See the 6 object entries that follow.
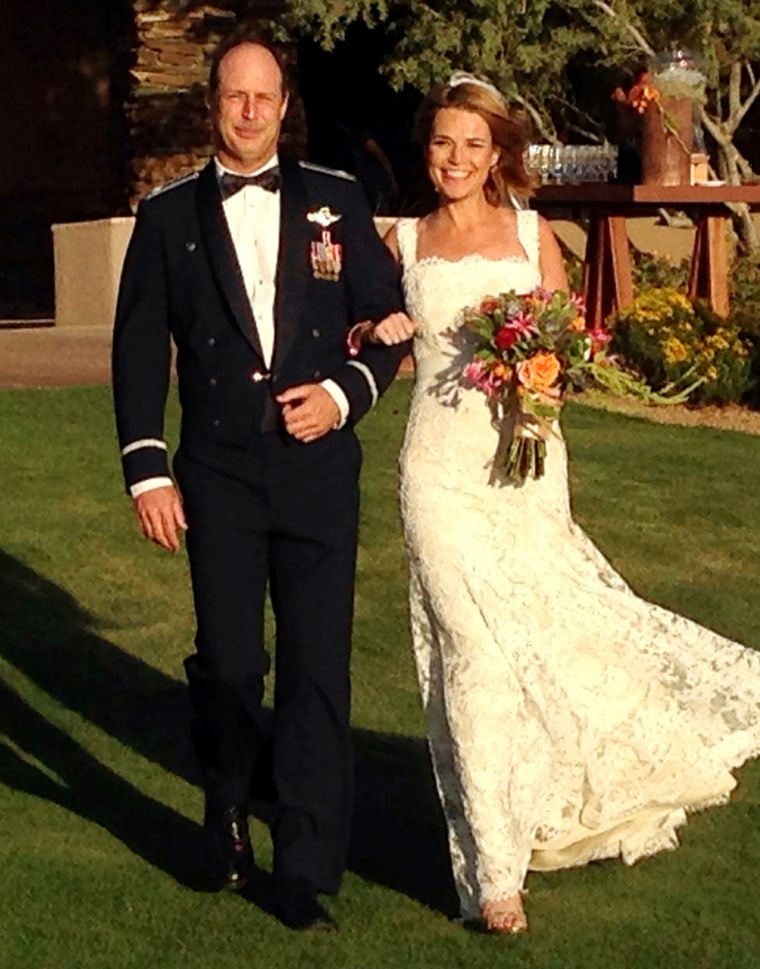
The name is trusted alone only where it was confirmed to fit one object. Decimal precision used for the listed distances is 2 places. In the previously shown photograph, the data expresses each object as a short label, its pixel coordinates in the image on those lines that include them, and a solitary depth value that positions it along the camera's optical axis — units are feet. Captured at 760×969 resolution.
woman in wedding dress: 17.54
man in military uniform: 16.99
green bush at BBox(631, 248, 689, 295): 50.70
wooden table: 44.09
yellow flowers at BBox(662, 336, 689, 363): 41.98
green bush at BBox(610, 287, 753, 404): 42.09
